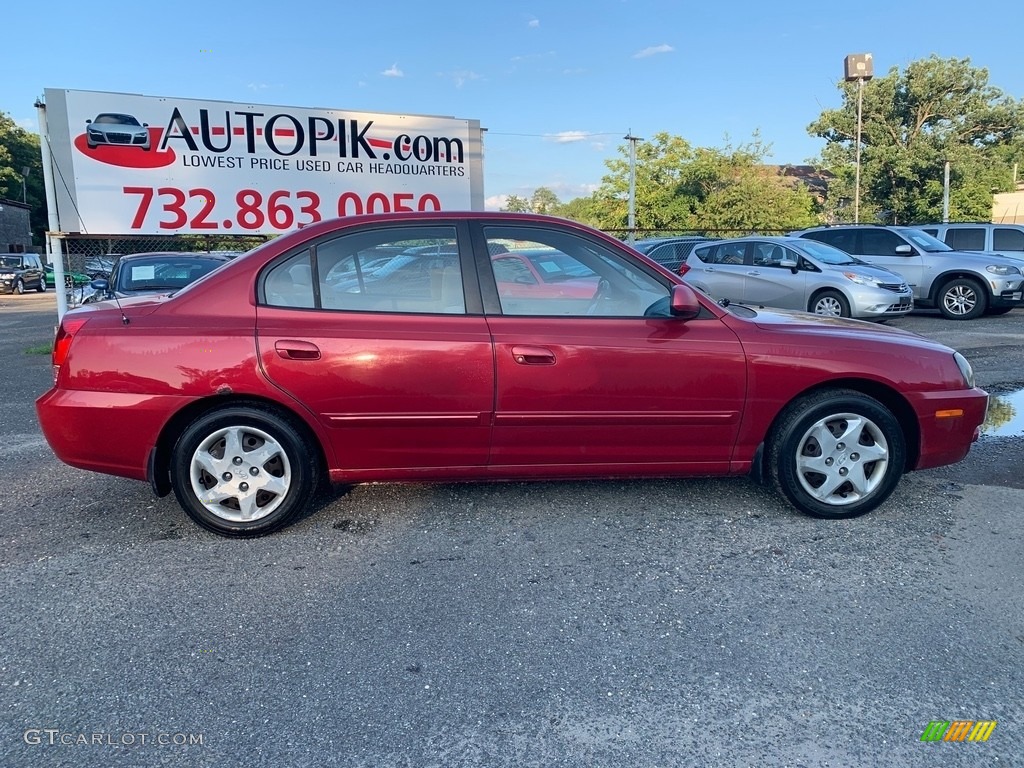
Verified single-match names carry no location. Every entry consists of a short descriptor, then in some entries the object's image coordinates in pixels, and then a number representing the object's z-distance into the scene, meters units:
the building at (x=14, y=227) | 43.66
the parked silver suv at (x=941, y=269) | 12.65
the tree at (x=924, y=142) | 34.91
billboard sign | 9.28
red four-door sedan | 3.55
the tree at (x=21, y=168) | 48.25
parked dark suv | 29.44
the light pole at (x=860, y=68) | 33.75
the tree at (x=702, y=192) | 37.41
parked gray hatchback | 11.12
